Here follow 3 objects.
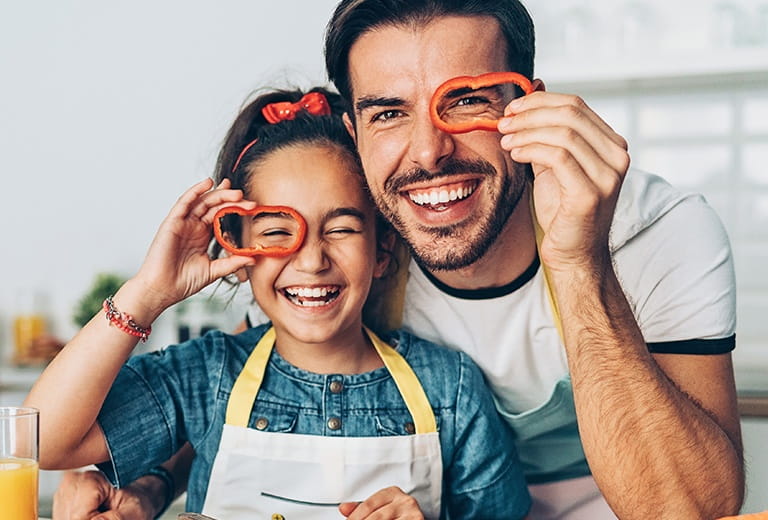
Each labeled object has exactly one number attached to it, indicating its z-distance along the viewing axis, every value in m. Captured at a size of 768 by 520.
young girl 1.53
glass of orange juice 1.09
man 1.38
